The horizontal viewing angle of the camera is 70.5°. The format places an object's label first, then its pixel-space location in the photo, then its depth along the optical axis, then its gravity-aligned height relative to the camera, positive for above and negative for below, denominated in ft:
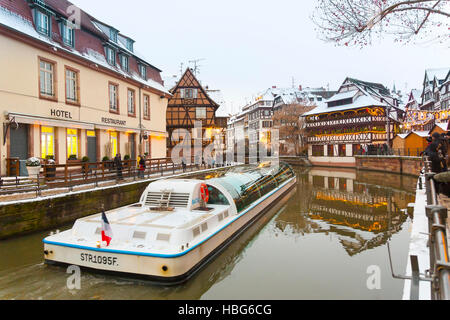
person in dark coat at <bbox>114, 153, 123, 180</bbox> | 48.80 -1.10
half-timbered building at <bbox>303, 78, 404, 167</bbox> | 130.82 +14.32
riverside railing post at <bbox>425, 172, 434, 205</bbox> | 21.56 -2.15
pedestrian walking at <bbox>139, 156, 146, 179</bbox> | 53.17 -1.75
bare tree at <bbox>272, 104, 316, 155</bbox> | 154.17 +16.26
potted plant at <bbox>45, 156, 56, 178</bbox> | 37.27 -0.23
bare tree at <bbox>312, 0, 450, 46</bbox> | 24.95 +11.25
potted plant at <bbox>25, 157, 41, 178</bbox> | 36.65 -0.67
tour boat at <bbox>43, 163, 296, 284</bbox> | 19.84 -5.39
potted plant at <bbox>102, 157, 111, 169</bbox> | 57.39 -0.90
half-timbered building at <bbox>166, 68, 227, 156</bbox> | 112.47 +17.76
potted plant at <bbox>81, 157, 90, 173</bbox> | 53.06 +0.07
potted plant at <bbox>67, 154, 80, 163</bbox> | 51.65 +0.26
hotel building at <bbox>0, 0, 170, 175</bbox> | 41.93 +12.25
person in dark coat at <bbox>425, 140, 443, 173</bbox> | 27.55 -0.07
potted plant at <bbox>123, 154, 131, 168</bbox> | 67.52 +0.59
